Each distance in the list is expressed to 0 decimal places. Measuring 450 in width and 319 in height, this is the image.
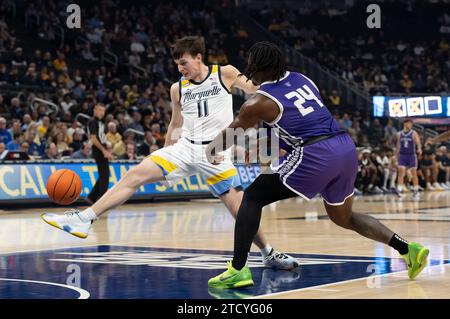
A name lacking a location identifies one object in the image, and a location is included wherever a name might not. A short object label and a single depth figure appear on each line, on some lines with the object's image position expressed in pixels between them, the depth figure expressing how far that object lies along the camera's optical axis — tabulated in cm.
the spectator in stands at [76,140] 2011
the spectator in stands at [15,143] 1891
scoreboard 3262
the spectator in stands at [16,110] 2127
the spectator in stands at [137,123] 2347
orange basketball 1025
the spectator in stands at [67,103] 2244
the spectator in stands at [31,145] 1934
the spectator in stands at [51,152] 1919
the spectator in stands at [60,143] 1978
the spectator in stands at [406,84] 3669
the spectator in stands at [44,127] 2027
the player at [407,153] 2289
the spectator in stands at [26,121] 2003
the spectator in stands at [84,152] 1967
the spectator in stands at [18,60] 2412
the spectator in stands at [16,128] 1939
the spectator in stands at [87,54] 2762
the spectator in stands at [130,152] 2084
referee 1577
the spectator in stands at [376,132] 3219
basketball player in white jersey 799
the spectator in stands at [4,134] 1897
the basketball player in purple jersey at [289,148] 680
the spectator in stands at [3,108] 2119
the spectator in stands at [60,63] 2523
